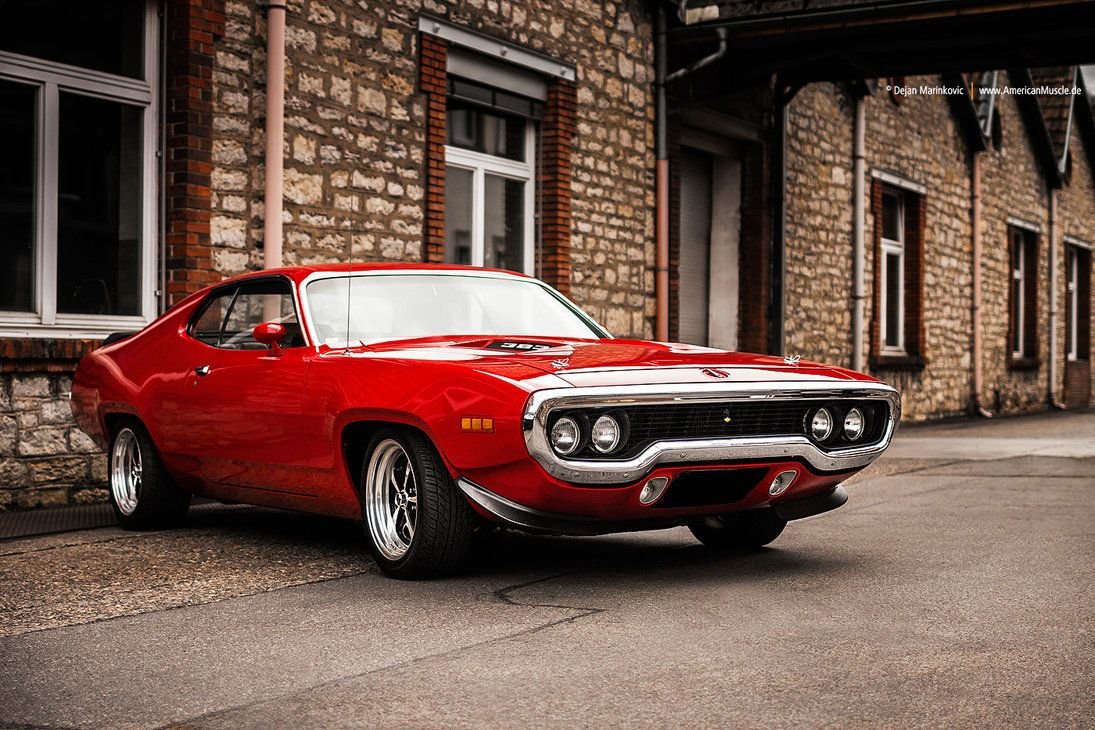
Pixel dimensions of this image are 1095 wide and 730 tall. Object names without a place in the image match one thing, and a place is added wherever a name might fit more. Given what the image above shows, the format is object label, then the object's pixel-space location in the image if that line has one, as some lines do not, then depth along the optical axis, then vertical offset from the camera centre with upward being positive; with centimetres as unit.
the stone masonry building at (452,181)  888 +160
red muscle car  531 -21
